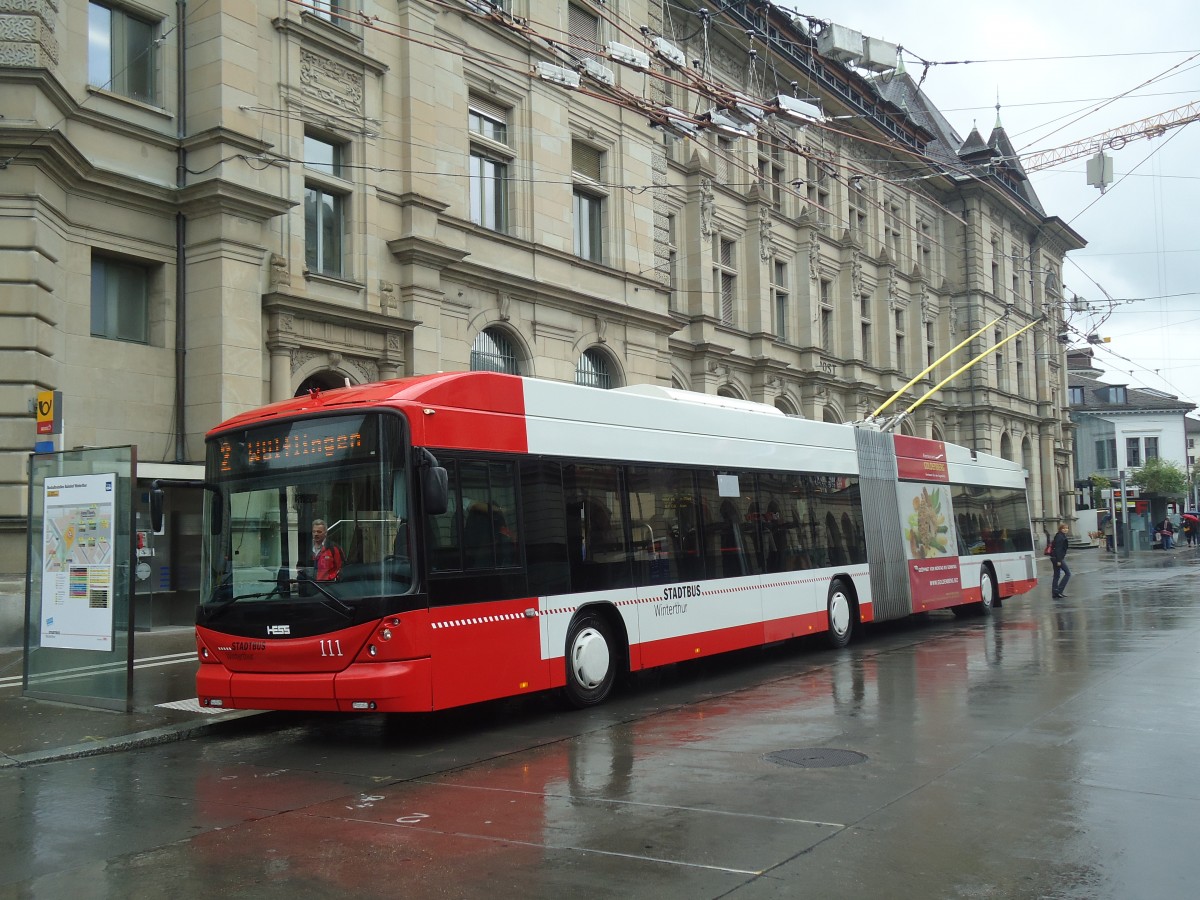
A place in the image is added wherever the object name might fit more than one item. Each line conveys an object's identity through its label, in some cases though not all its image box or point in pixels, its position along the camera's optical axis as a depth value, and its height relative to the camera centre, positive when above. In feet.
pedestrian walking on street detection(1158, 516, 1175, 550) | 189.47 +0.38
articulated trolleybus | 30.37 +0.35
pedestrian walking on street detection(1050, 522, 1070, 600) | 86.84 -1.90
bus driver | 30.60 +0.12
